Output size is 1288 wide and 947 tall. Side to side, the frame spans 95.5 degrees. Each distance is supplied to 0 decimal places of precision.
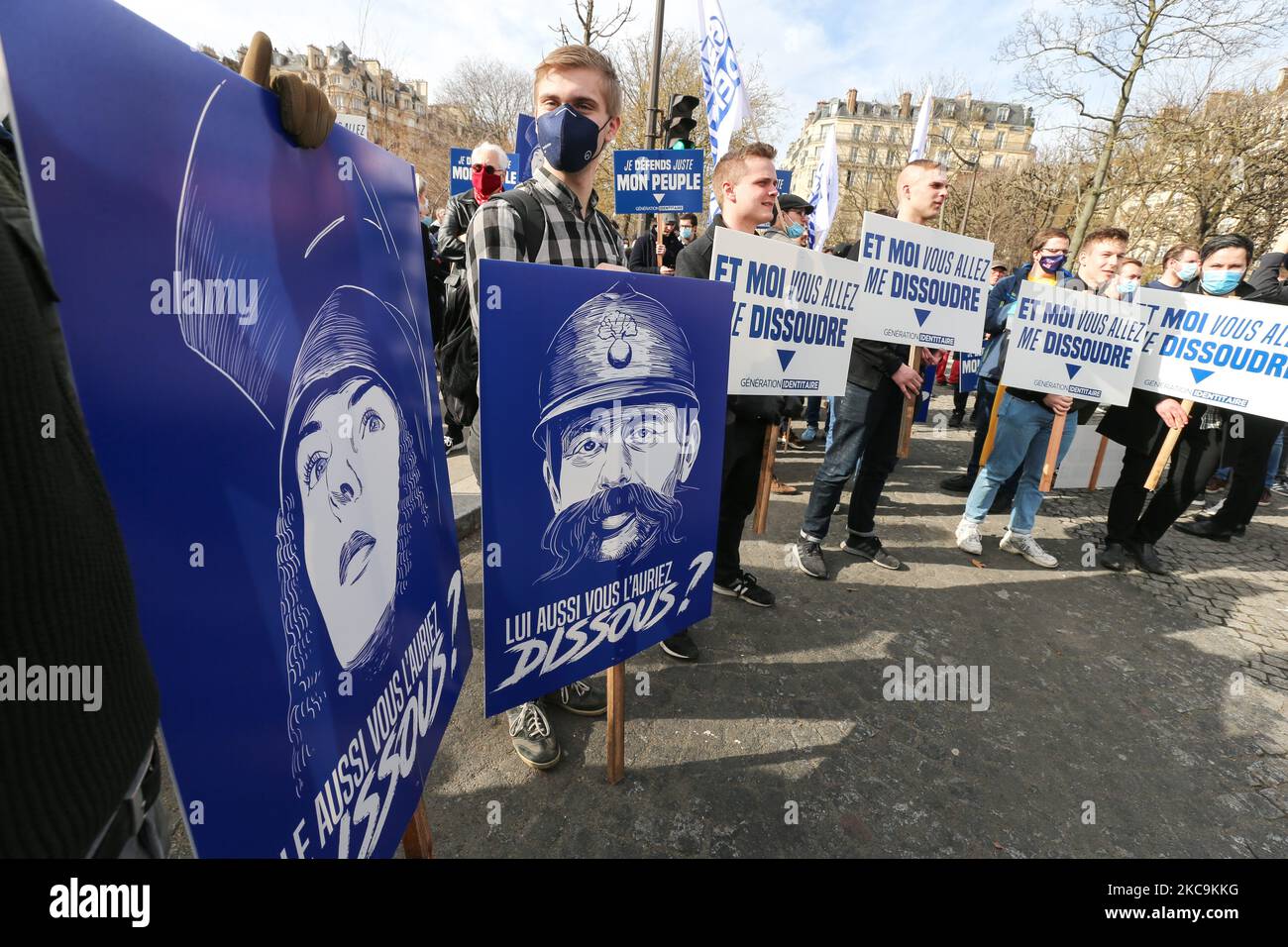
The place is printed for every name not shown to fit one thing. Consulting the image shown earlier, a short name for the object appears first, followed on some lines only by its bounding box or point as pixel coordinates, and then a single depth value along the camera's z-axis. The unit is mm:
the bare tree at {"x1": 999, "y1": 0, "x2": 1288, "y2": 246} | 11989
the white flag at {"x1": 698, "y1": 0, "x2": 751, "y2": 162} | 6152
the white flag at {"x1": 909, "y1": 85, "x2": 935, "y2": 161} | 6164
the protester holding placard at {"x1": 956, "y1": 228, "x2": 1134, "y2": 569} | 4094
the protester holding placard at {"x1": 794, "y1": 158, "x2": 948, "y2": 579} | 3570
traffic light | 7383
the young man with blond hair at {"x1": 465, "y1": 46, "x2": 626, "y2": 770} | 1949
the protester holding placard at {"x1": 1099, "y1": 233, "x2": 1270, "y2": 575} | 4191
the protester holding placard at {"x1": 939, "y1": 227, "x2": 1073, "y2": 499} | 4461
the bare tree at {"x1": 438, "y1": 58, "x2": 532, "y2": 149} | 24219
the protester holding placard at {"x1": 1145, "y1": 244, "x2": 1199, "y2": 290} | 5309
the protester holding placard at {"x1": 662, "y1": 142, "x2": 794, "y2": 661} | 2951
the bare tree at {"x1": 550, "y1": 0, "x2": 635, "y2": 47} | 9719
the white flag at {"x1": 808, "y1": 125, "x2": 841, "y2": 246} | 8070
